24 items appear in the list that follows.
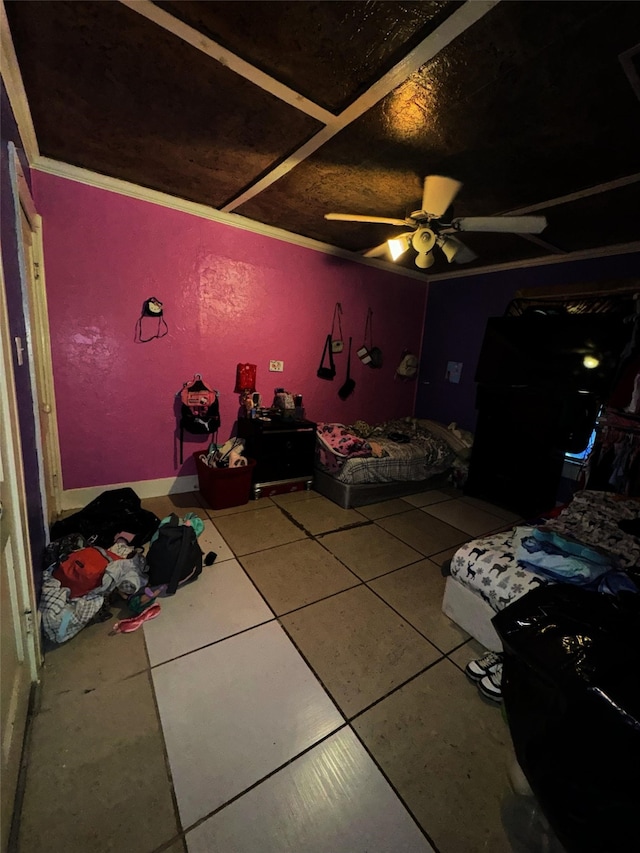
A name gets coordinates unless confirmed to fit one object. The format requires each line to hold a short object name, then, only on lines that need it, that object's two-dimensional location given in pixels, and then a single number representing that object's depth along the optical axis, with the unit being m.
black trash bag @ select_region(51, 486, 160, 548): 2.26
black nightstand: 3.20
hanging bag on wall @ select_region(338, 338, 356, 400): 4.25
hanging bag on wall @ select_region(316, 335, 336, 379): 3.99
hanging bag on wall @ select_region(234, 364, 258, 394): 3.39
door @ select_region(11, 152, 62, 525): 1.98
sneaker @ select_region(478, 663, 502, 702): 1.43
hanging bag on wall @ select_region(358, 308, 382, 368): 4.25
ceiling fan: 2.00
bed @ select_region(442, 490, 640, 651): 1.56
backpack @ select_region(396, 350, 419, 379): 4.61
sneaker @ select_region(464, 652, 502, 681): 1.51
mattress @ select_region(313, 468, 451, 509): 3.18
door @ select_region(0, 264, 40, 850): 1.00
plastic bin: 2.91
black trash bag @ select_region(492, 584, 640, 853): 0.74
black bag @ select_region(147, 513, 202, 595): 1.94
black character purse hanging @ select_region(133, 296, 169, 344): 2.82
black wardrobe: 2.96
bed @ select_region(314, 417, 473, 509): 3.22
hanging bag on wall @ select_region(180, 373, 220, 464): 3.08
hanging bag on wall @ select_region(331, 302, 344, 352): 3.96
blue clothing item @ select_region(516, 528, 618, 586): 1.45
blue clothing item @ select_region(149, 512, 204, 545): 2.34
